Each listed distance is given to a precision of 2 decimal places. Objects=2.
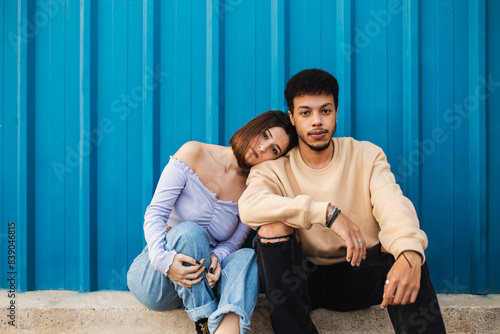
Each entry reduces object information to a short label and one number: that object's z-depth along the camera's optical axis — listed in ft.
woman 5.88
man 5.14
